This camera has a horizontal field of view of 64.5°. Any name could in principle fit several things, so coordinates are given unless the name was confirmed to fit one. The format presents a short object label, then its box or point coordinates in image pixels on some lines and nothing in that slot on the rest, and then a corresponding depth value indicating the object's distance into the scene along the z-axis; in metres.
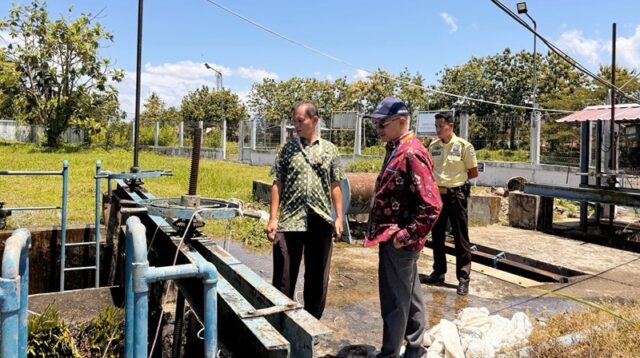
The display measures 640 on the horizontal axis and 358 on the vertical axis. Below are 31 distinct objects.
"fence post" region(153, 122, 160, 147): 29.17
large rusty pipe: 7.37
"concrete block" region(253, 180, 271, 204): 9.25
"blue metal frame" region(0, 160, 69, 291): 5.65
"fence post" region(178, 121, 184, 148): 27.39
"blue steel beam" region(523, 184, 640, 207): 7.05
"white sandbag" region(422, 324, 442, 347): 3.31
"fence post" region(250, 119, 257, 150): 23.56
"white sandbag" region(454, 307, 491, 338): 3.39
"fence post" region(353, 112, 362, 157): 18.88
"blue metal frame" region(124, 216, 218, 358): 1.79
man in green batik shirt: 3.41
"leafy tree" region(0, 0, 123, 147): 24.33
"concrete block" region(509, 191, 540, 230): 8.45
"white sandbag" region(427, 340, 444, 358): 3.17
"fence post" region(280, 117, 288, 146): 21.70
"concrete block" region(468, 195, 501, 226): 8.78
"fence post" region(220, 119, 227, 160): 24.17
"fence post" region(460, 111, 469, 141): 15.79
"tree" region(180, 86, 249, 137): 45.94
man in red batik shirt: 2.92
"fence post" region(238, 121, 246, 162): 24.25
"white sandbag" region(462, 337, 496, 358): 3.11
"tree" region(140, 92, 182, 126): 51.19
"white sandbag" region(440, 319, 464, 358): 3.13
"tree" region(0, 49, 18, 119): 23.71
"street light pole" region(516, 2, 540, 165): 15.07
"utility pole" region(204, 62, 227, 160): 23.88
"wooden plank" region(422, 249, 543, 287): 5.33
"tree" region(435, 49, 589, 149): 30.58
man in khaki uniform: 4.74
